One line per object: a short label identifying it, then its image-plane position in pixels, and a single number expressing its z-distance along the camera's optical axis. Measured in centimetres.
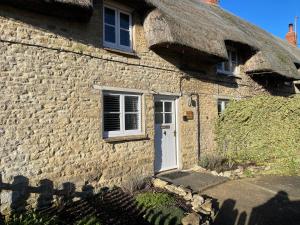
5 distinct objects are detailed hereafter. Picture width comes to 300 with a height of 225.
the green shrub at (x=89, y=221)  445
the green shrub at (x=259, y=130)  937
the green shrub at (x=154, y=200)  535
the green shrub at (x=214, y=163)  873
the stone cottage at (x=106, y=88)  523
